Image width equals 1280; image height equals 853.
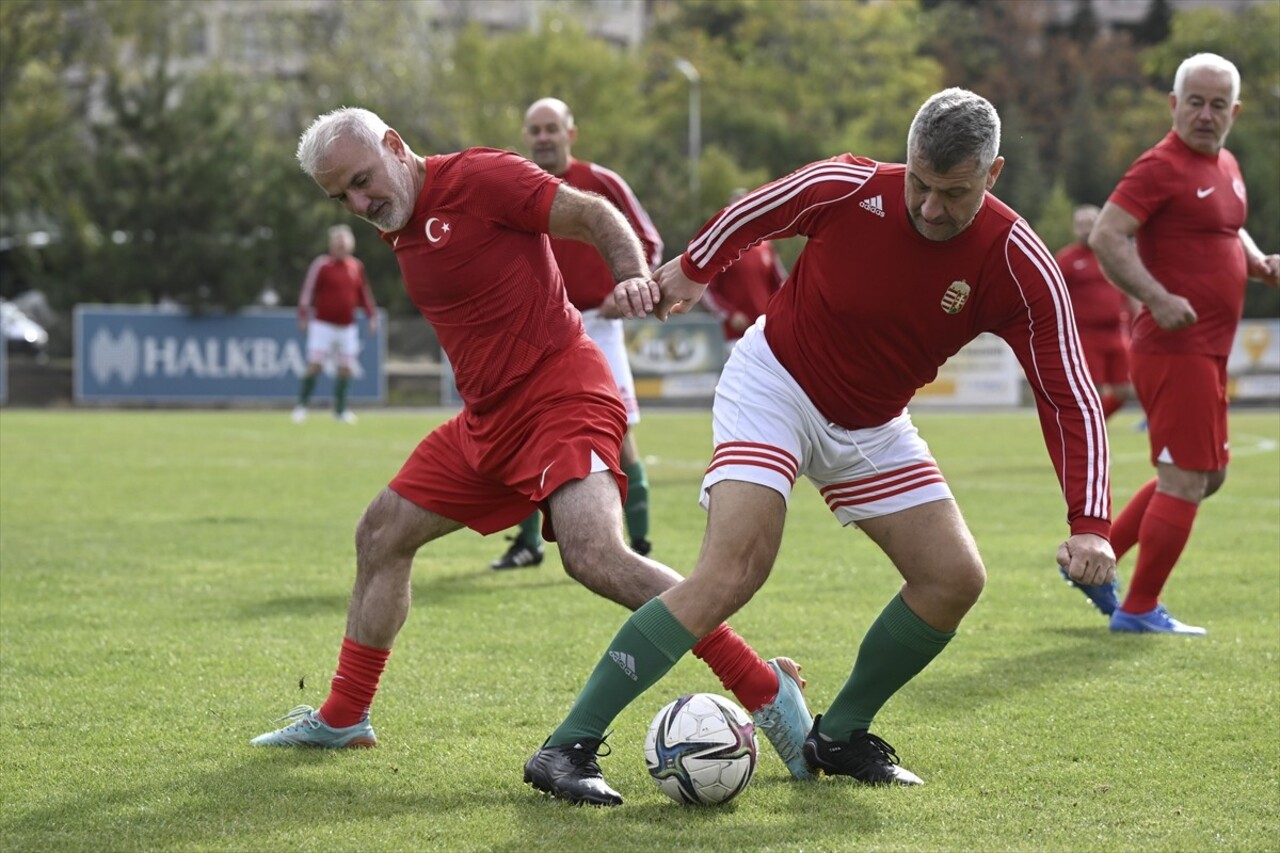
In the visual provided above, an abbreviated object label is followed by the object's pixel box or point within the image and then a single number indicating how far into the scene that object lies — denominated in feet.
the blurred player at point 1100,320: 63.21
